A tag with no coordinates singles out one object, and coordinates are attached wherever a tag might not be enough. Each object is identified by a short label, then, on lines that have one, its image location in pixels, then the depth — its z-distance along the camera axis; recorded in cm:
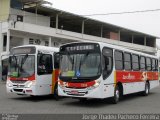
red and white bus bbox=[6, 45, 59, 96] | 1545
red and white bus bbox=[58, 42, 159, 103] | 1342
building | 3922
